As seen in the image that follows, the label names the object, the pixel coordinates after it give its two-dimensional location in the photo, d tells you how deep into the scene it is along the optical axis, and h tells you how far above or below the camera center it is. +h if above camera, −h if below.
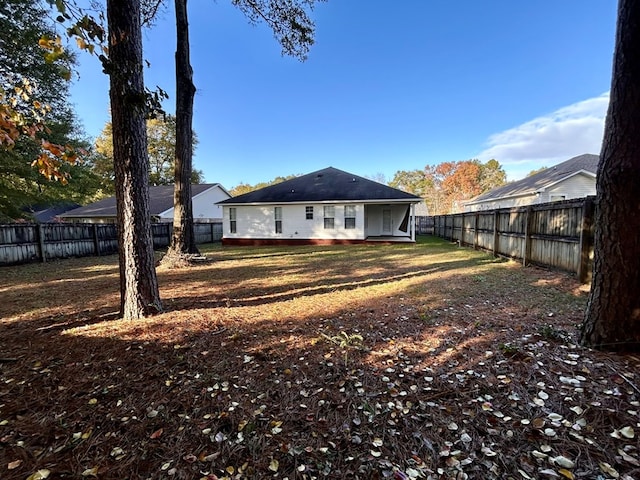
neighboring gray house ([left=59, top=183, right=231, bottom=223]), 19.97 +1.13
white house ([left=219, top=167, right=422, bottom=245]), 15.49 +0.35
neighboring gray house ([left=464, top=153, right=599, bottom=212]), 17.83 +2.02
